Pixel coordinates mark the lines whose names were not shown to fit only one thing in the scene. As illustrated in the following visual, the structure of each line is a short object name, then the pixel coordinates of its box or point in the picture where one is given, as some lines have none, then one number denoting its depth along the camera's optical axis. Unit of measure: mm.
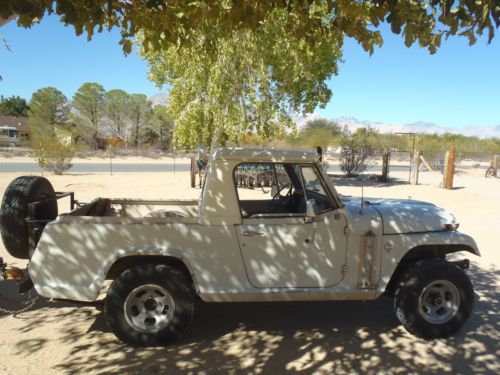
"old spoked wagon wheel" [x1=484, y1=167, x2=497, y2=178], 28928
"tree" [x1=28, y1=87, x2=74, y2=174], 59244
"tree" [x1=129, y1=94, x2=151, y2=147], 70500
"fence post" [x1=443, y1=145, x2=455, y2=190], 18859
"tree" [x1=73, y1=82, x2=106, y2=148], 66750
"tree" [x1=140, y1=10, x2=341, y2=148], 16172
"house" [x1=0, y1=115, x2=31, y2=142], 68625
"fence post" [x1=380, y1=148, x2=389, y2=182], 23225
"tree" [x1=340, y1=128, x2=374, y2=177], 26266
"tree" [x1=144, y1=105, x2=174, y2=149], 69312
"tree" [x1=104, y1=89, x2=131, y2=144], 69438
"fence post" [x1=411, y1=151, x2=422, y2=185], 21094
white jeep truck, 3857
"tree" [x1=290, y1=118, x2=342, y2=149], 48375
